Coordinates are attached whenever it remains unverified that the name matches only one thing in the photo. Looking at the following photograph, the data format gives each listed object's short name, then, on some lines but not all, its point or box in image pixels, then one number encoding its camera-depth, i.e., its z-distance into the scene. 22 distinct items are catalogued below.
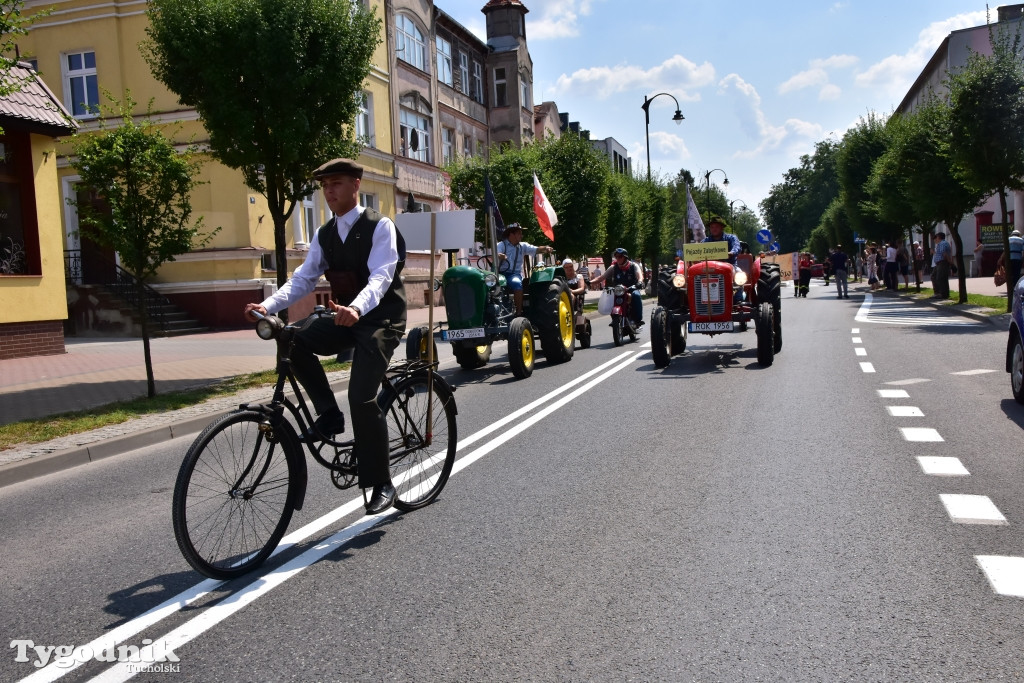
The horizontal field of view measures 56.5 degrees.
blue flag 15.05
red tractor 12.97
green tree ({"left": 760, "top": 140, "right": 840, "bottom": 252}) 110.00
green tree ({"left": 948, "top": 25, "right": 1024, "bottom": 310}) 19.98
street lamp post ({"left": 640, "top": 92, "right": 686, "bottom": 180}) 43.69
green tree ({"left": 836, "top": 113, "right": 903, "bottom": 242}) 46.06
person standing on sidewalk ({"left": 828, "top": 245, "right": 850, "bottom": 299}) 34.03
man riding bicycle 4.93
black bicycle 4.27
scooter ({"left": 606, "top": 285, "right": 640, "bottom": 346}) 17.42
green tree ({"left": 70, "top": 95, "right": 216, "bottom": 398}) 11.10
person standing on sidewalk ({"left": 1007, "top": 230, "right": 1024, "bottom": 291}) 22.61
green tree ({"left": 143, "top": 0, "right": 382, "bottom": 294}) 12.80
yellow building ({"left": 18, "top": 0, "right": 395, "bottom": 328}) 26.22
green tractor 12.45
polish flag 16.61
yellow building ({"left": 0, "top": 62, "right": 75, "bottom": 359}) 17.64
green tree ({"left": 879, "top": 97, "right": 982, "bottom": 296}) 25.75
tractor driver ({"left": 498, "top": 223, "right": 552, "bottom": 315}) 13.63
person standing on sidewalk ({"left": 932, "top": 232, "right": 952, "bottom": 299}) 27.73
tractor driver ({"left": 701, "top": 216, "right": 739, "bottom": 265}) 13.90
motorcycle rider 17.66
